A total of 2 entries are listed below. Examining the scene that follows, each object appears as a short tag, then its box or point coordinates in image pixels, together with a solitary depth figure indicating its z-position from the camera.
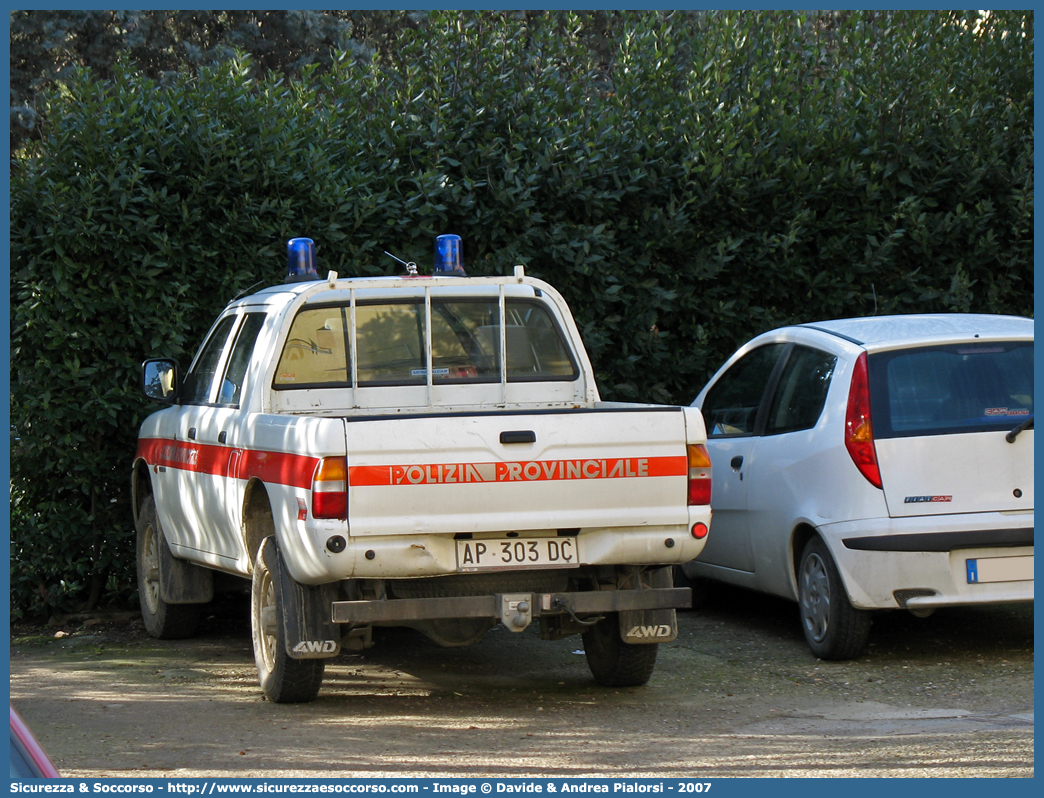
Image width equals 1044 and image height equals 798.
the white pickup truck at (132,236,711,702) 11.22
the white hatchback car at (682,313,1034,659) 13.19
